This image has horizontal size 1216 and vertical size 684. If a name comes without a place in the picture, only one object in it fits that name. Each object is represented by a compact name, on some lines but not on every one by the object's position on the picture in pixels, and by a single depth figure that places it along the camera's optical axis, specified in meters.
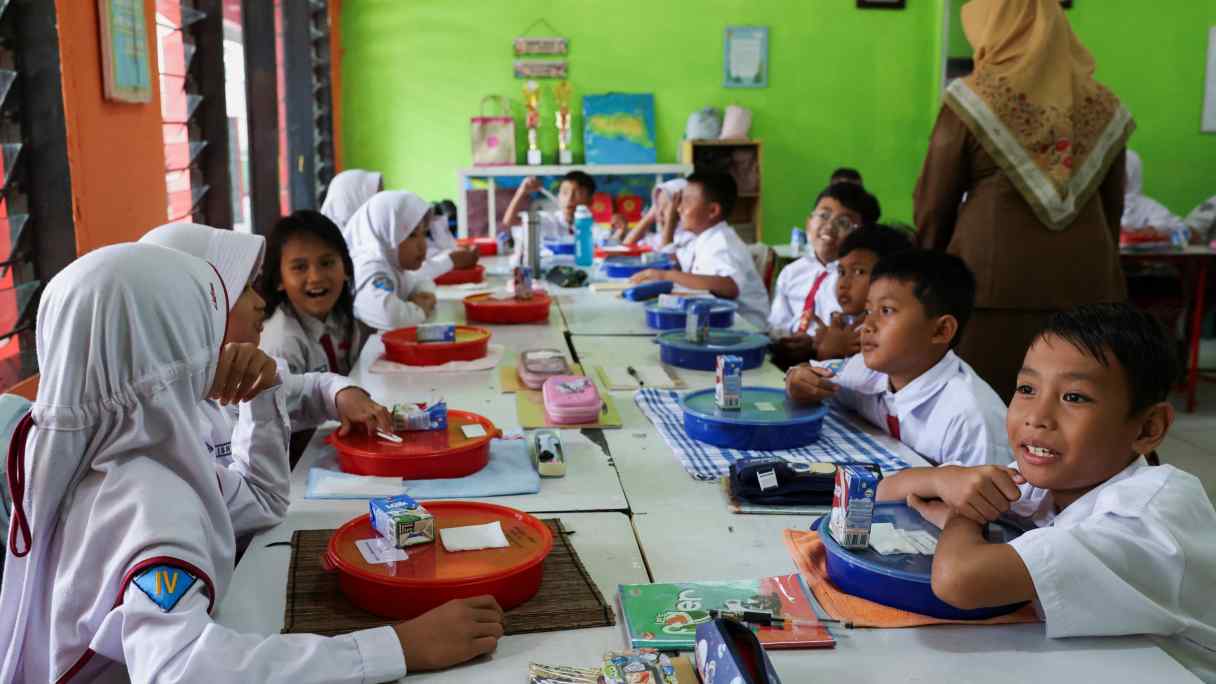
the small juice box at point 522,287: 3.61
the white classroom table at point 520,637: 1.19
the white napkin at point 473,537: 1.40
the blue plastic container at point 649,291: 3.96
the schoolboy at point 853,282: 3.00
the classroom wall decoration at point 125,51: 3.00
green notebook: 1.22
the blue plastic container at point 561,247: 5.68
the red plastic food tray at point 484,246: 5.87
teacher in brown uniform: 3.02
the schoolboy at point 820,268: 3.65
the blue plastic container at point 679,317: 3.35
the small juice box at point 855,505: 1.32
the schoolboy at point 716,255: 4.05
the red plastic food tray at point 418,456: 1.81
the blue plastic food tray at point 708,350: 2.75
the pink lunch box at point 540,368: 2.54
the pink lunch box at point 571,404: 2.20
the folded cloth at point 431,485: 1.75
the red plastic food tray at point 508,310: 3.48
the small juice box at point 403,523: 1.38
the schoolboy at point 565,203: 6.22
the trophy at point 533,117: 7.01
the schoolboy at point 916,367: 2.07
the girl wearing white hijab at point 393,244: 3.76
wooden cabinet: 7.10
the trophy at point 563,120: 7.04
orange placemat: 1.27
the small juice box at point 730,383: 2.09
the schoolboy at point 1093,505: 1.22
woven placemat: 1.26
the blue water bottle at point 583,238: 5.24
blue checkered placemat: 1.92
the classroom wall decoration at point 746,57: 7.17
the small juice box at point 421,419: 1.98
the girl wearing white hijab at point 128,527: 1.11
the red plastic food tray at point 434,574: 1.27
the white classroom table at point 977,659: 1.16
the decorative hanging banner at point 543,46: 7.03
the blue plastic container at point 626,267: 4.68
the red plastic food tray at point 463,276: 4.57
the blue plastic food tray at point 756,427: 2.01
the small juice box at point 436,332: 2.85
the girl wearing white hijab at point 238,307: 1.85
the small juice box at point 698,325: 2.85
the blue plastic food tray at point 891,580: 1.28
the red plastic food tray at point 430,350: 2.78
